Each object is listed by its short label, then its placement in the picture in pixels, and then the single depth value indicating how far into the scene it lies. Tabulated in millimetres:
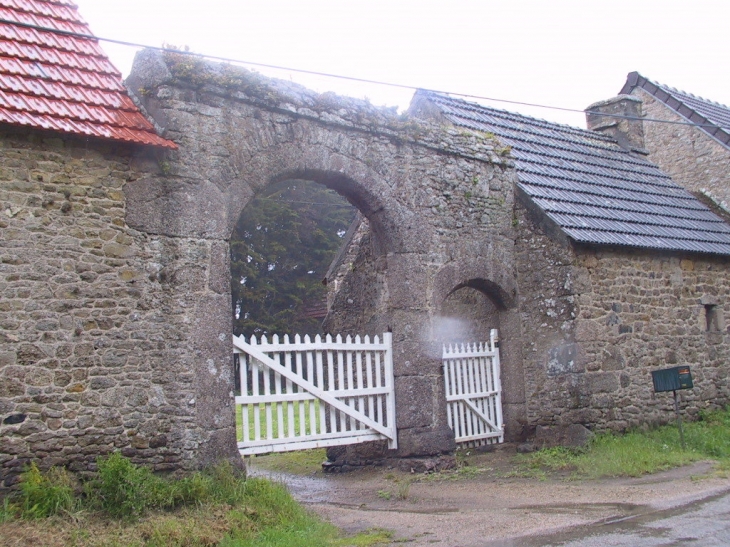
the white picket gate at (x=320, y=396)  7664
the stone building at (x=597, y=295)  10180
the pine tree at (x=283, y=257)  23828
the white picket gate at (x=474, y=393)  10102
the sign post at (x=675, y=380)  9641
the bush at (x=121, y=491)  5902
